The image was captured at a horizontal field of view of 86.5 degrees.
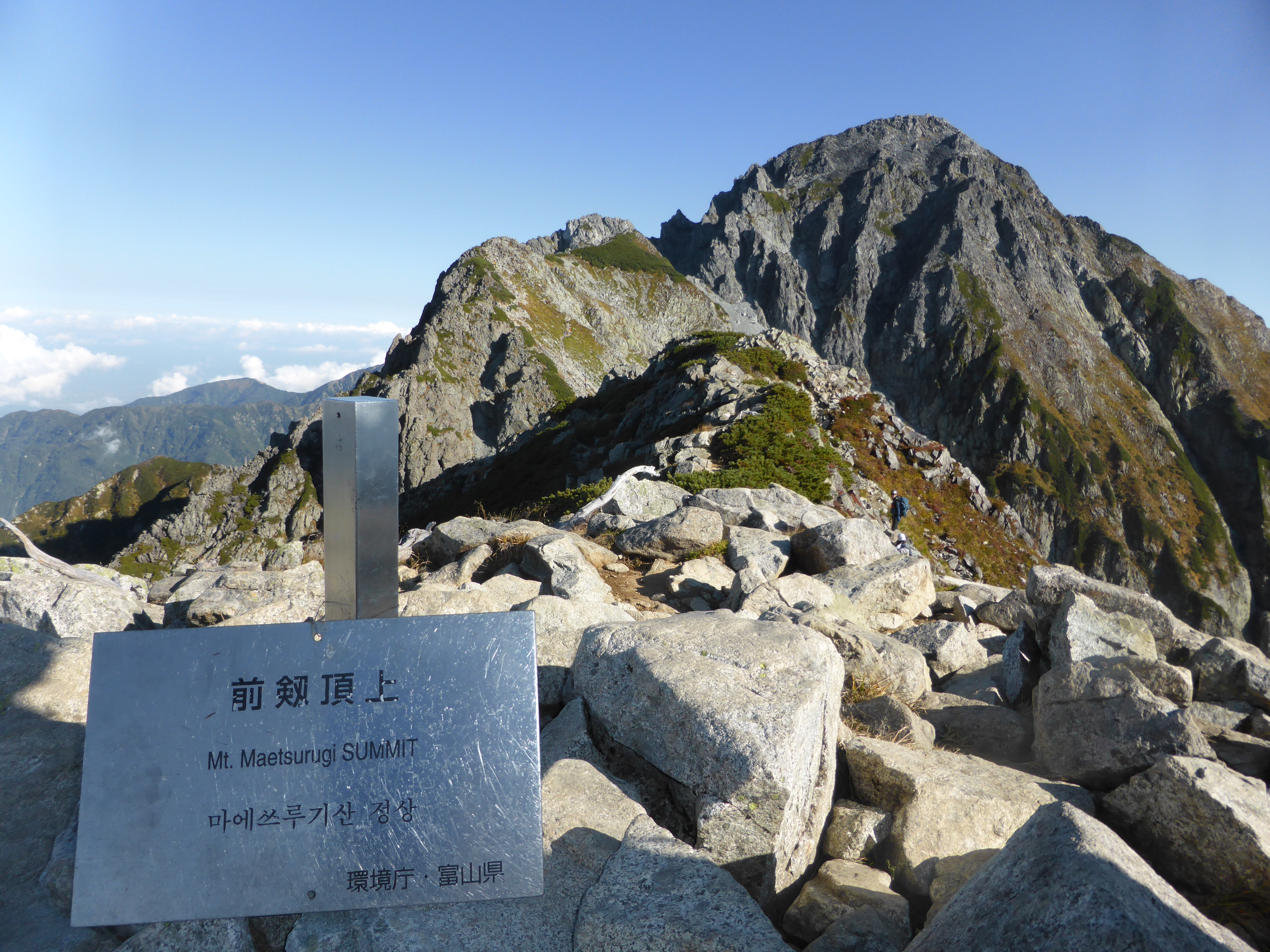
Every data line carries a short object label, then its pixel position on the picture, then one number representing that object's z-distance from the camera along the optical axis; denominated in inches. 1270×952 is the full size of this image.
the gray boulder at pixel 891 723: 225.8
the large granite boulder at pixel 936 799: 169.0
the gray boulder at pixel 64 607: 280.1
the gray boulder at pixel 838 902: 146.3
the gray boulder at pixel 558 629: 234.1
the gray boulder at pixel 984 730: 241.9
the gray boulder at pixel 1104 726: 191.9
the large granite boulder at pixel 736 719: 154.5
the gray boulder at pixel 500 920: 130.6
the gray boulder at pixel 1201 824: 147.7
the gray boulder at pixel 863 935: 130.9
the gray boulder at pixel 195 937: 130.1
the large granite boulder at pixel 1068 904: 99.3
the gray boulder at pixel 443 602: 291.3
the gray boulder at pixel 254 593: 311.0
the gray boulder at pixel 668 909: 126.0
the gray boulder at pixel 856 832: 177.3
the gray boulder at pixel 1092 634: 269.4
